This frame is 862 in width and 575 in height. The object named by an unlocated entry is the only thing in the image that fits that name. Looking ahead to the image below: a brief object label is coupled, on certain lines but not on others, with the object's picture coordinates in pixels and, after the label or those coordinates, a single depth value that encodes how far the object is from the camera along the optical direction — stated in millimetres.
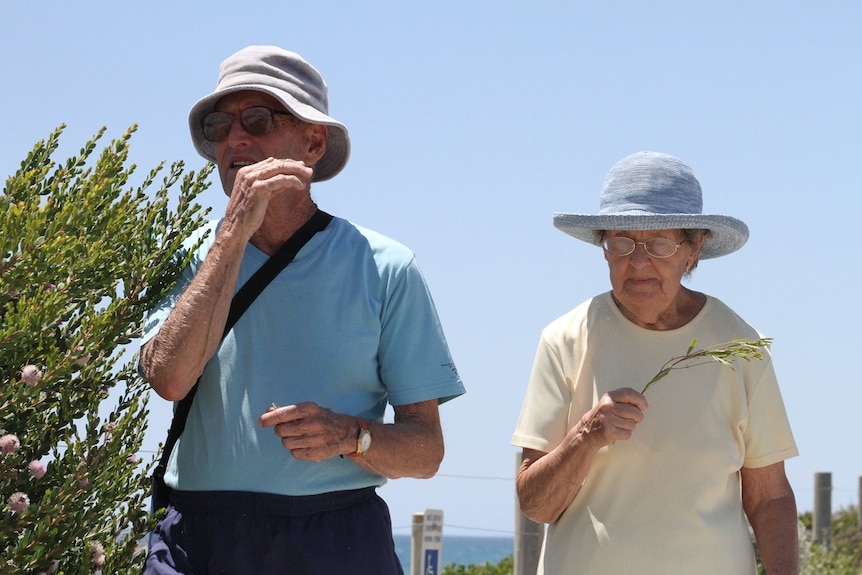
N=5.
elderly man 3412
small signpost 9492
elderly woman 4082
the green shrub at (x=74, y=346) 3195
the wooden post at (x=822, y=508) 15977
